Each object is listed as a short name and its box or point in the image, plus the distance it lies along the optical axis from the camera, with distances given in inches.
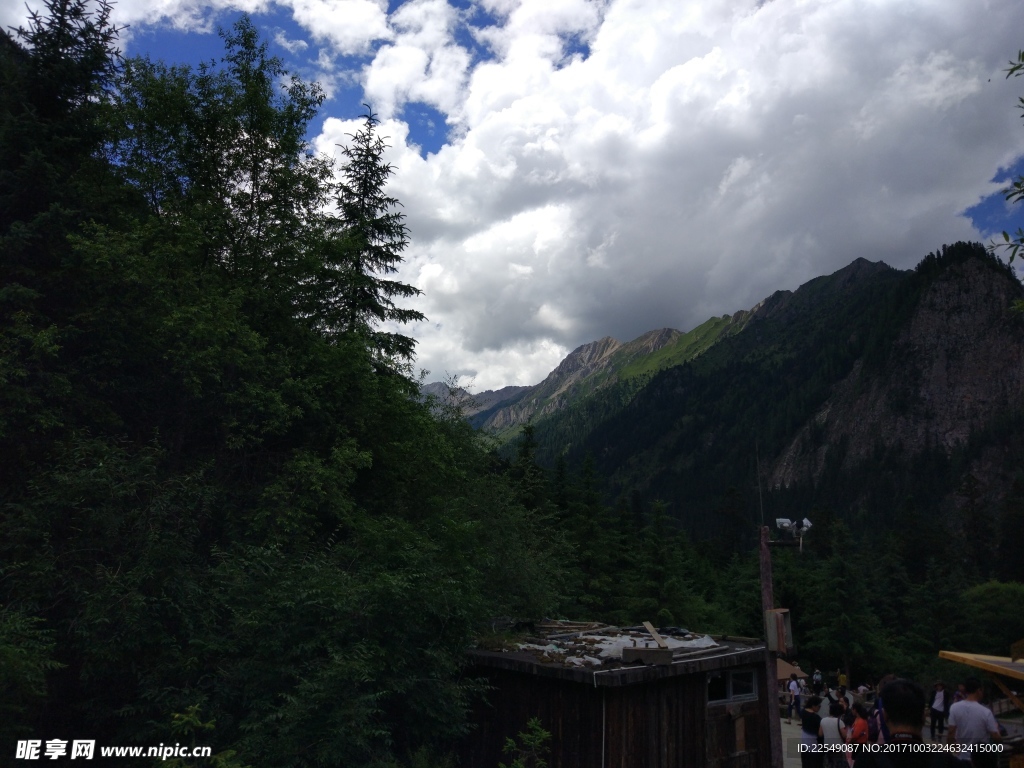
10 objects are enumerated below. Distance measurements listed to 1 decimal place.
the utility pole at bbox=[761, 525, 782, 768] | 424.5
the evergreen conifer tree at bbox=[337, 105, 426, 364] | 859.4
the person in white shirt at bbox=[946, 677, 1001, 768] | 382.3
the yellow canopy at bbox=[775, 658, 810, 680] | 1004.5
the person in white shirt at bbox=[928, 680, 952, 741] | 706.8
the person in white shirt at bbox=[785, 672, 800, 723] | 1024.4
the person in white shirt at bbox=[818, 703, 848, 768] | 467.2
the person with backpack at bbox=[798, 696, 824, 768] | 478.0
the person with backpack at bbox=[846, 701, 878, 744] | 458.9
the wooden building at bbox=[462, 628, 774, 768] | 461.1
